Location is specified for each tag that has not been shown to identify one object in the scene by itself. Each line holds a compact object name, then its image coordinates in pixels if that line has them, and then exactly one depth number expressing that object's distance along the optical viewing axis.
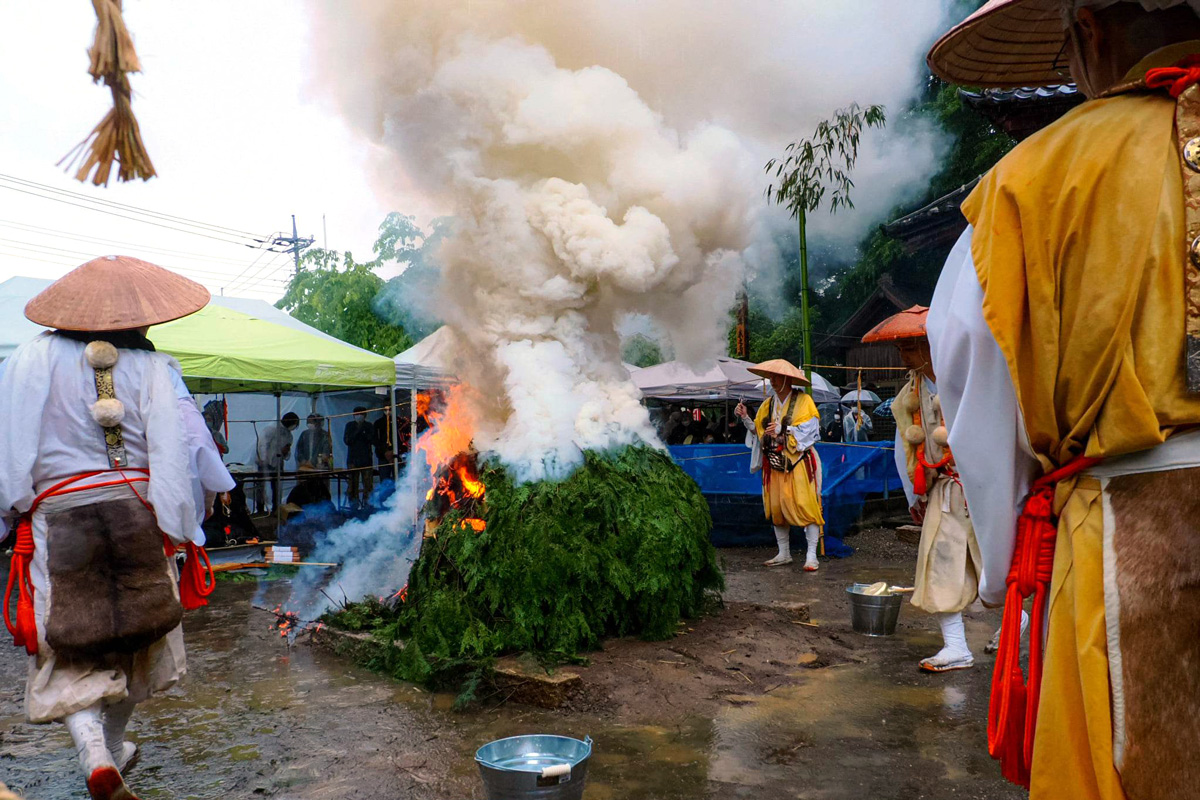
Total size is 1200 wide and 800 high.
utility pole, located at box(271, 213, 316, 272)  35.88
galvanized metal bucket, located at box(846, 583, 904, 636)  6.08
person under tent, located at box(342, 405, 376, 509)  14.62
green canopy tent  8.92
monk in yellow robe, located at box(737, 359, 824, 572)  9.04
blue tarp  10.47
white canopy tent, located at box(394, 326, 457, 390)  10.12
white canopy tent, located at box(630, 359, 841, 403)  18.56
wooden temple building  8.91
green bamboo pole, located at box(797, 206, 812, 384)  11.97
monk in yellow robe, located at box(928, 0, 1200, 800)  1.63
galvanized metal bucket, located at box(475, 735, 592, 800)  2.92
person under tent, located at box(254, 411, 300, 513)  12.68
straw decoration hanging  1.48
